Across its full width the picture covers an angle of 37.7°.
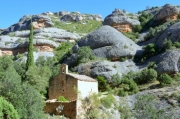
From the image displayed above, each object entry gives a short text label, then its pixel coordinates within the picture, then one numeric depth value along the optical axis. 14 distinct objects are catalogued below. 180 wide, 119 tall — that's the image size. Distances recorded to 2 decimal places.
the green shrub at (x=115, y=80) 42.37
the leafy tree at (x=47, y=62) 54.06
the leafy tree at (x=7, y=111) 23.33
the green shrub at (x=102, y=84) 42.19
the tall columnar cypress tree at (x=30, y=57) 45.09
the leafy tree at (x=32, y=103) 25.47
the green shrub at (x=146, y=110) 24.84
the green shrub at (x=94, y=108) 30.94
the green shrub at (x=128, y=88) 38.25
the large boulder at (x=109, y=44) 51.47
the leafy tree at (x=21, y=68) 43.58
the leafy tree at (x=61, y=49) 62.68
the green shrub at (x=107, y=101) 33.09
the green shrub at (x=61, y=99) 33.38
